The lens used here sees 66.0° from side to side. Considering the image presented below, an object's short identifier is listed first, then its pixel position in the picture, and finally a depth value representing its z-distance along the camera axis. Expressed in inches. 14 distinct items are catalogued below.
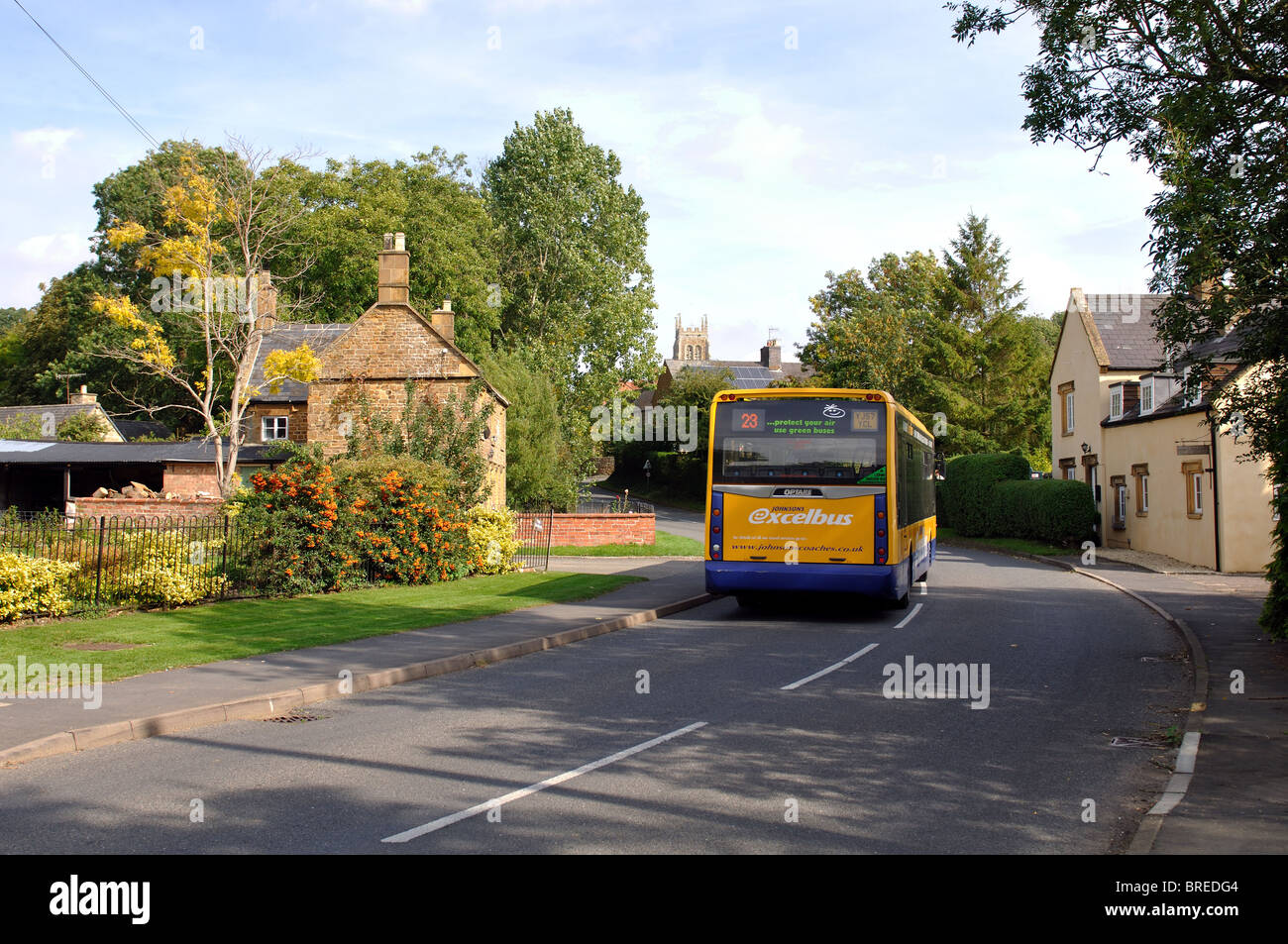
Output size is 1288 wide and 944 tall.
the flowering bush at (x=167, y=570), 616.1
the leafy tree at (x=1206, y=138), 390.6
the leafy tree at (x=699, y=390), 2459.4
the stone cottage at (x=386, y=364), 1314.0
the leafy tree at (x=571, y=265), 1900.8
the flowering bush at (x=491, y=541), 888.9
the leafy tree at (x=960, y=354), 2055.9
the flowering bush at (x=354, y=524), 703.7
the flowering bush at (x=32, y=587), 529.7
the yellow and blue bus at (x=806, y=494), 601.0
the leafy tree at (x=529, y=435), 1512.1
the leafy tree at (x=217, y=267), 1179.9
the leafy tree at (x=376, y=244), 1796.3
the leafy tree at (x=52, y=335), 2314.2
